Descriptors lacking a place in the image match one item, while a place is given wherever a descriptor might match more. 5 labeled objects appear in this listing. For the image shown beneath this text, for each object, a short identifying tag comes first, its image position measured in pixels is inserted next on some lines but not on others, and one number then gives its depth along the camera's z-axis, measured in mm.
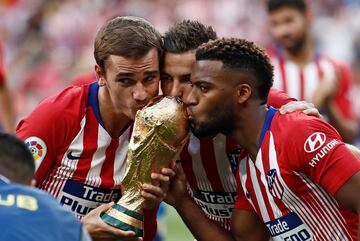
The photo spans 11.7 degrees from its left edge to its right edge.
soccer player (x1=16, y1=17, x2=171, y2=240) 9351
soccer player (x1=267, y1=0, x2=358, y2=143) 16644
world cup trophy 9031
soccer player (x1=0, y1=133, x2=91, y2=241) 6935
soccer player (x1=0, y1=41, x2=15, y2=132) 15040
